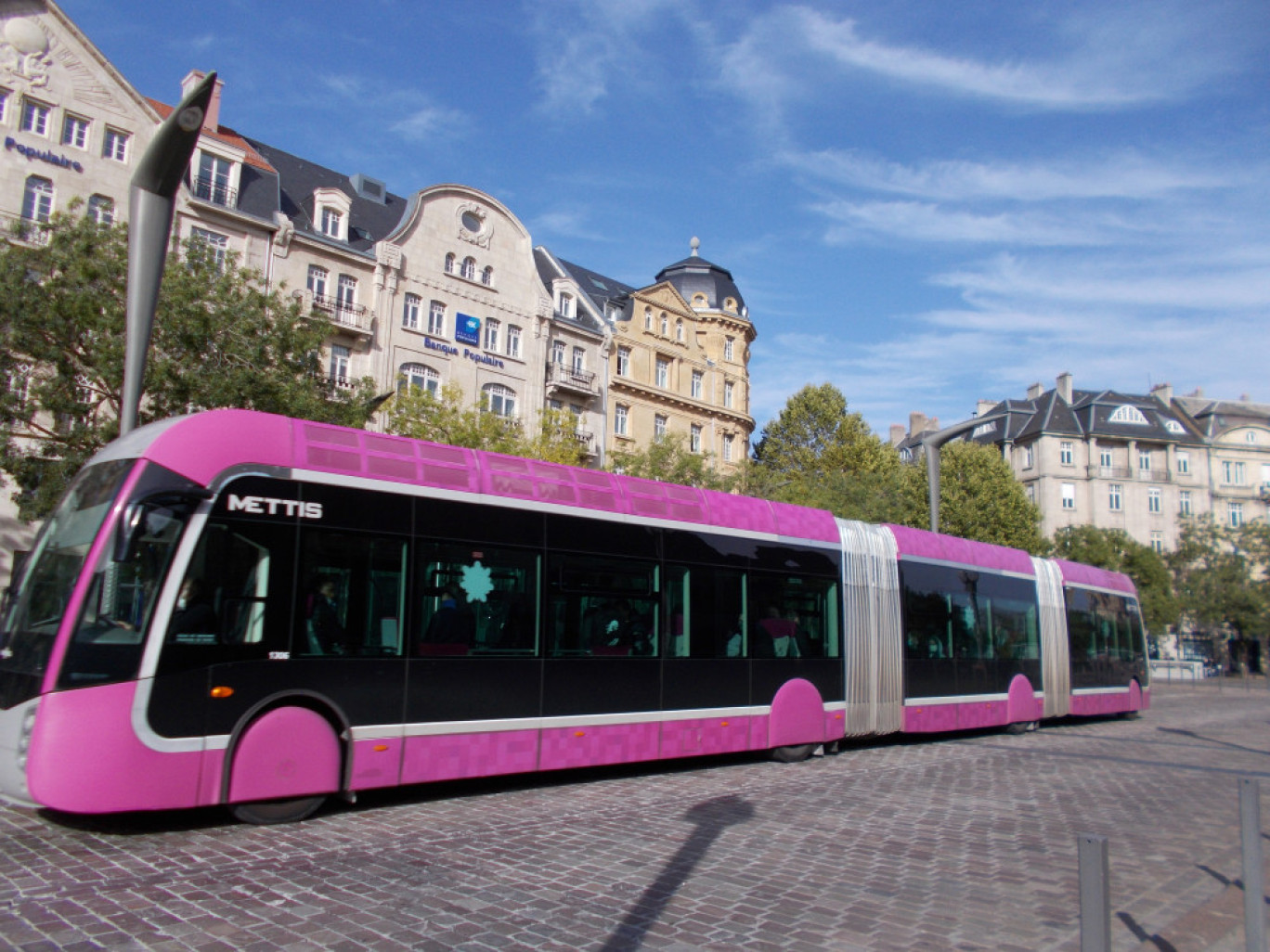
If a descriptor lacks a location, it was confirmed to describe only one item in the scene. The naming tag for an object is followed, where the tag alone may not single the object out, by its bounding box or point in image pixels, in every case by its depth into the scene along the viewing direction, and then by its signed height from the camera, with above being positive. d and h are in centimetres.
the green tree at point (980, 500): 5084 +743
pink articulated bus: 697 +2
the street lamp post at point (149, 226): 934 +397
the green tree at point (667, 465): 3428 +594
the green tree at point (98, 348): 1667 +482
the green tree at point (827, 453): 4219 +992
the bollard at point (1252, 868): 454 -106
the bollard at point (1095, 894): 314 -82
